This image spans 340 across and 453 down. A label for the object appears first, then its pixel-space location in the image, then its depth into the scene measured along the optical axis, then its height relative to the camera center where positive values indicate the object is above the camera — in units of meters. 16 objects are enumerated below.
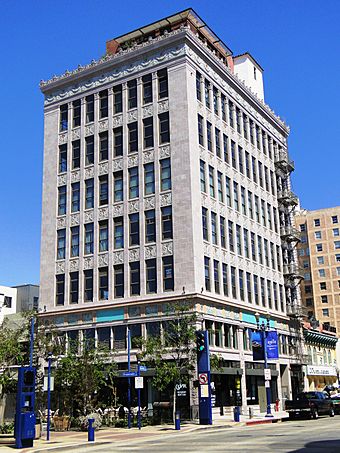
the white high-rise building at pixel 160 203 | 48.38 +15.51
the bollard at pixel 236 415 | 39.44 -2.26
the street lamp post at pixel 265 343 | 42.75 +2.67
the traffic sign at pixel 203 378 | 36.72 +0.18
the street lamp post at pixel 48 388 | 29.79 -0.10
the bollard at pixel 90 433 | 28.07 -2.22
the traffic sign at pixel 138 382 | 35.03 +0.06
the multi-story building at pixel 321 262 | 120.38 +23.37
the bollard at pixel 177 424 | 34.14 -2.36
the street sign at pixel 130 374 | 36.94 +0.56
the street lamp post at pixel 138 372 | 35.65 +0.66
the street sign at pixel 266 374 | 43.94 +0.36
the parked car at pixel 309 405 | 39.84 -1.83
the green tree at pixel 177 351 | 37.19 +1.93
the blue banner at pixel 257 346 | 47.19 +2.62
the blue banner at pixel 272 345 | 46.06 +2.58
